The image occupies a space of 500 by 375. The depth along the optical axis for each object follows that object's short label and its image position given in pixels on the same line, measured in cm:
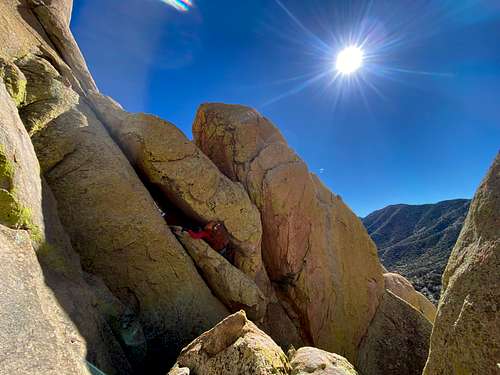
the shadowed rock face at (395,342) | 1753
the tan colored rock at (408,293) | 2943
